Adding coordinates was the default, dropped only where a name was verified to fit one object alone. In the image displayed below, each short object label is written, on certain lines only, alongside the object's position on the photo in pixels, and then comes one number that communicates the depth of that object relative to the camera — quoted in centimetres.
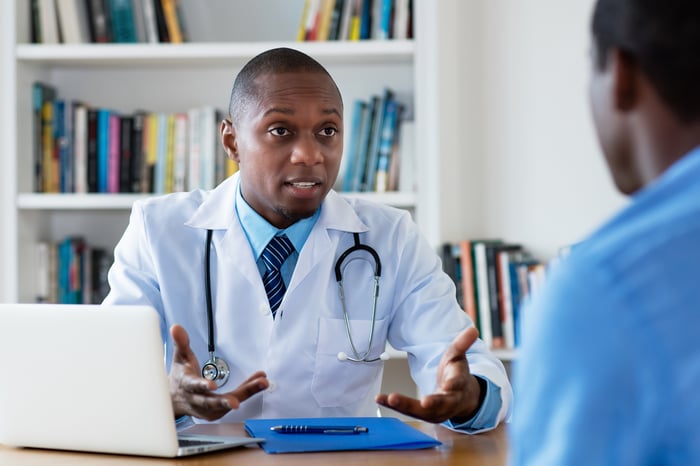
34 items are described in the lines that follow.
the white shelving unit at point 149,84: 265
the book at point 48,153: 276
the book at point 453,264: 265
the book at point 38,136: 276
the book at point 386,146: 271
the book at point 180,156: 272
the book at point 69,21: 272
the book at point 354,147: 271
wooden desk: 118
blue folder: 125
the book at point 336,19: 270
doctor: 167
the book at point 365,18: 270
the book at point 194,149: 271
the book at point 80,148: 274
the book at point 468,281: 264
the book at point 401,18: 270
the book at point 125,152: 274
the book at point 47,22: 273
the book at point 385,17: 269
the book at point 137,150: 274
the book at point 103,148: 274
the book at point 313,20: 269
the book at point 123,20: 273
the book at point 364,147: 271
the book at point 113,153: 273
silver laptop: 116
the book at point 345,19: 270
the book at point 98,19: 274
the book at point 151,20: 271
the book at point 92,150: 275
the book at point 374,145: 271
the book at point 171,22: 273
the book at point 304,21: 269
